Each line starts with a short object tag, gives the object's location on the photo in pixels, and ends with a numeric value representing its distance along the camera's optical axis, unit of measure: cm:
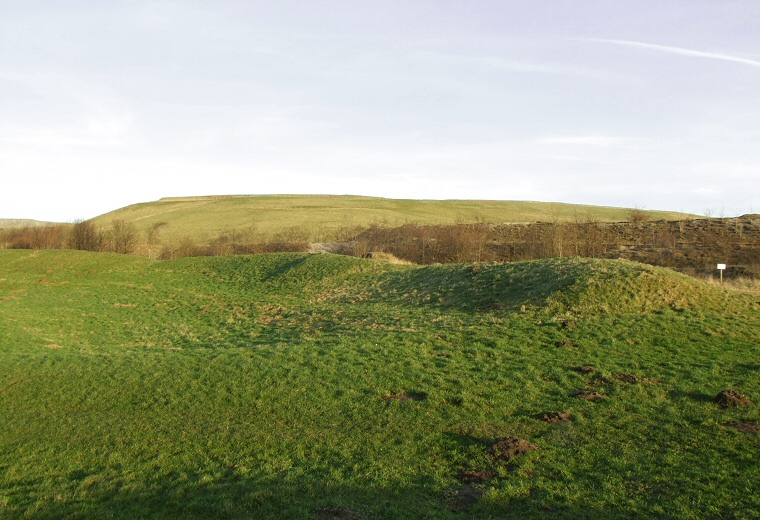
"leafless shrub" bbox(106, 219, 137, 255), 5741
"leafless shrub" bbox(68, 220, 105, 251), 5588
